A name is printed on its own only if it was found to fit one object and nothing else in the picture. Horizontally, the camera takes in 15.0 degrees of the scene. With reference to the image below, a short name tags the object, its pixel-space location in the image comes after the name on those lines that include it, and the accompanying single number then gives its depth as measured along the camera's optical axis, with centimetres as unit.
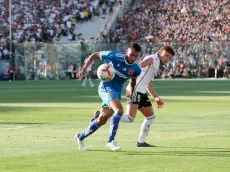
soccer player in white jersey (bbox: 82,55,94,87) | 5379
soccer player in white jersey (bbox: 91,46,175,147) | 1794
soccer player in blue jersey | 1672
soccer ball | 1656
